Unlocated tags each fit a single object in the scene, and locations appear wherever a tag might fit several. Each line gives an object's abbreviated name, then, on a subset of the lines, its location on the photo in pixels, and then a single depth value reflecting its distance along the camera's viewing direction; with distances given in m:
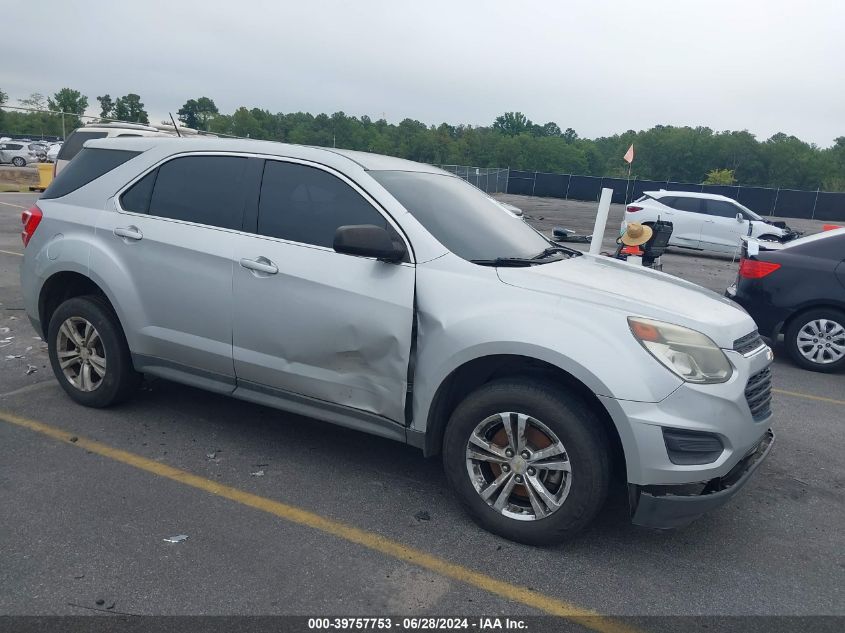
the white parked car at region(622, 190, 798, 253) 18.73
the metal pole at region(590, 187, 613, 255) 6.30
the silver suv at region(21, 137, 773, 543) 3.21
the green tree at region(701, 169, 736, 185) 85.31
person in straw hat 8.16
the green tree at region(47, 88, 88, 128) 109.32
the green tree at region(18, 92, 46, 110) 114.30
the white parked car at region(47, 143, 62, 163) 41.17
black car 7.18
